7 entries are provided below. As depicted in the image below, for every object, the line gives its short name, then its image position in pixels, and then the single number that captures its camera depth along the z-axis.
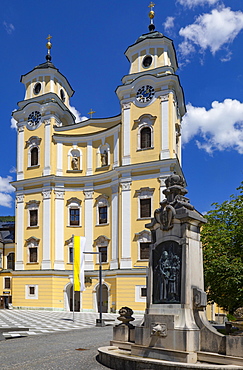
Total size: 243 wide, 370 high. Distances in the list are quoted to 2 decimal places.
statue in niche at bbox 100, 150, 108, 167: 42.22
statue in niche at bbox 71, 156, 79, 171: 43.78
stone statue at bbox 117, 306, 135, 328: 12.62
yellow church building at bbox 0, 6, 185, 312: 37.62
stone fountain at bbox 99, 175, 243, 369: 10.38
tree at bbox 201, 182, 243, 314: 18.34
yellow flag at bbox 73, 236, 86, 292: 27.36
